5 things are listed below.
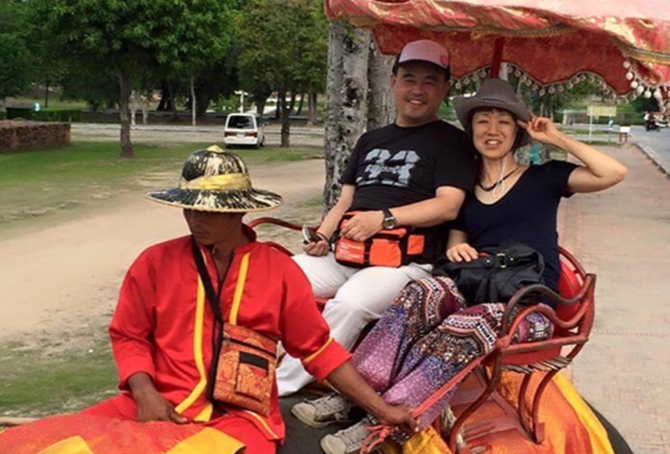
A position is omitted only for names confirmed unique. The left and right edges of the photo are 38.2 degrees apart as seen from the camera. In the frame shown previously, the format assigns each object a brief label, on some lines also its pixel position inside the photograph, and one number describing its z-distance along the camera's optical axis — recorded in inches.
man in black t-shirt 143.6
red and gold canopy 128.5
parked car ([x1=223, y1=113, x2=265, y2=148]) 1350.9
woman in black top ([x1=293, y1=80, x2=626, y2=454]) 128.3
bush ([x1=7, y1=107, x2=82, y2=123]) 1895.7
